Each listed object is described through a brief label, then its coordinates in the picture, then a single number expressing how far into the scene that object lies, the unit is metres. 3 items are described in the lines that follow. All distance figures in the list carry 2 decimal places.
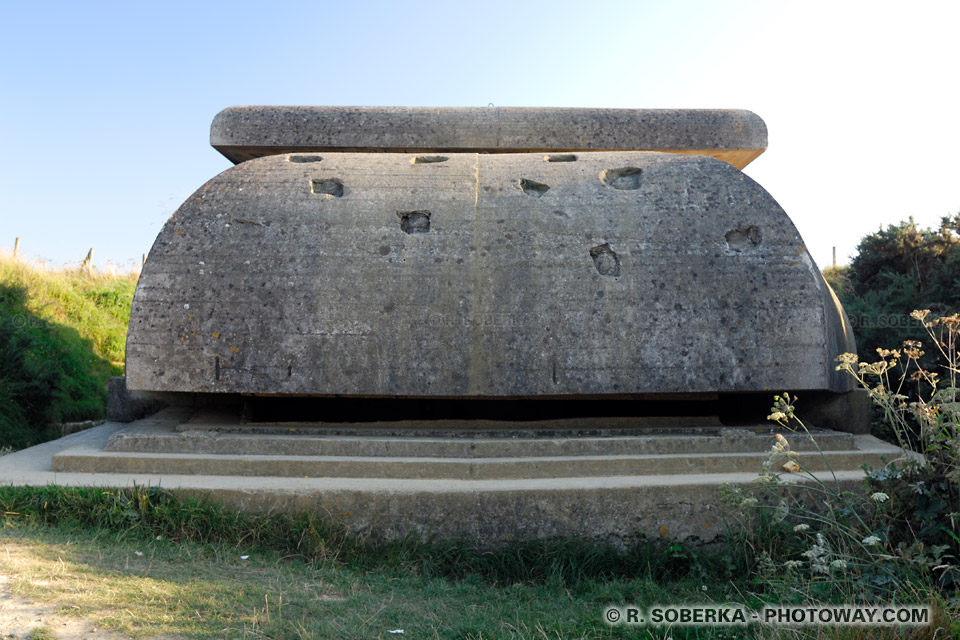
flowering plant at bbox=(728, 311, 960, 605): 3.16
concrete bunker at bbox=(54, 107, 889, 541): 5.14
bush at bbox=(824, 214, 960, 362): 9.00
